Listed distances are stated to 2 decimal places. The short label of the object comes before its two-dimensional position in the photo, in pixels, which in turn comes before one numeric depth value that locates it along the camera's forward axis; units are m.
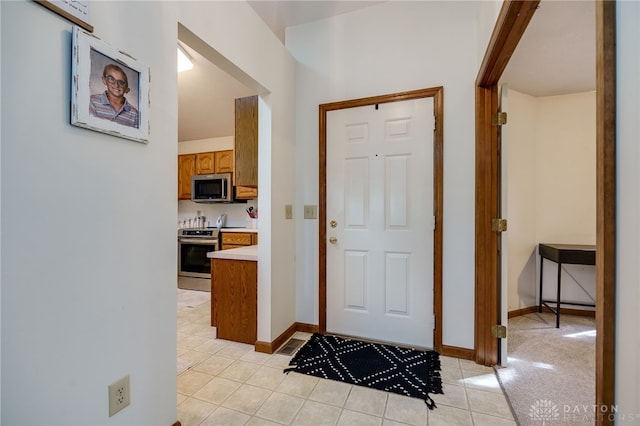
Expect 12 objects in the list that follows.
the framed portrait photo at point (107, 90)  0.93
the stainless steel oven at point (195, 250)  4.17
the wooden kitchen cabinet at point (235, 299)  2.27
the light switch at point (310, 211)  2.48
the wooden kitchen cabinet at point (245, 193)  4.36
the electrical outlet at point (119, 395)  1.07
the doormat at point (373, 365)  1.72
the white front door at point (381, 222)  2.19
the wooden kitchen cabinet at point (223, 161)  4.56
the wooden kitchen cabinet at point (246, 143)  2.43
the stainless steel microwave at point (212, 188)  4.41
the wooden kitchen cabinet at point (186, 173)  4.82
